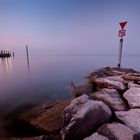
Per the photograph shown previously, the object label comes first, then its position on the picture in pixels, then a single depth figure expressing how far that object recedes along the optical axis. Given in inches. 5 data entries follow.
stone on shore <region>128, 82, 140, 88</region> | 141.5
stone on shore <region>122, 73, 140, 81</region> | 166.2
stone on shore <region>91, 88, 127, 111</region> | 112.6
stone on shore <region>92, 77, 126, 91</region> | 146.1
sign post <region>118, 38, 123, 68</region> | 251.9
